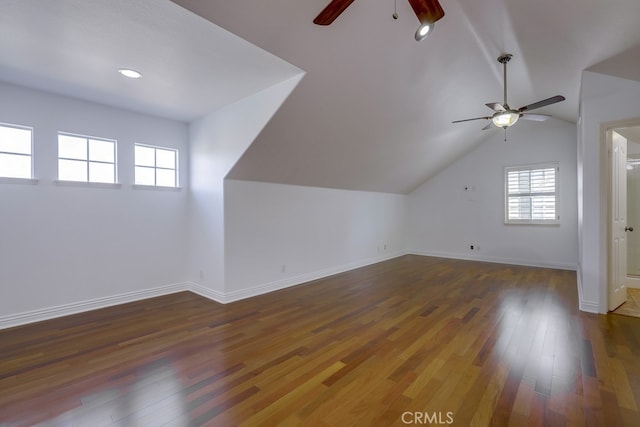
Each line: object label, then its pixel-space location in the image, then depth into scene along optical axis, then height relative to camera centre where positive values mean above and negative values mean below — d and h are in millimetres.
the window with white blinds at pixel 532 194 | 5762 +416
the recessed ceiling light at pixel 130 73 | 2760 +1400
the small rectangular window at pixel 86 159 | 3389 +698
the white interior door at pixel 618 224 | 3293 -121
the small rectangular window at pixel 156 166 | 4012 +719
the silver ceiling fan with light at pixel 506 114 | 3269 +1203
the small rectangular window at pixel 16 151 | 3020 +687
